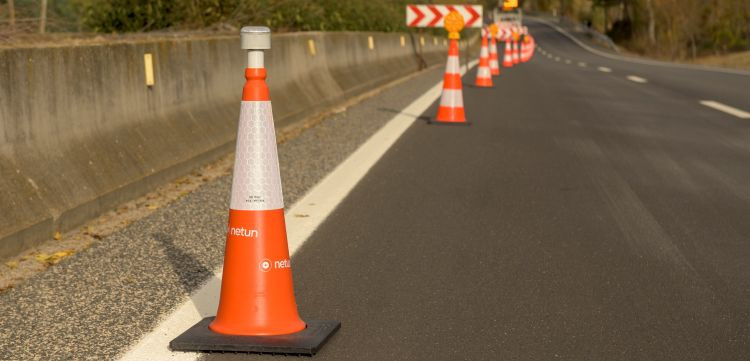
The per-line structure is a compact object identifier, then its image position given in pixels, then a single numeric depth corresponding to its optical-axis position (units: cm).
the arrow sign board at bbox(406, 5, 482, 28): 2761
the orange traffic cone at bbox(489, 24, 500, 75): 2791
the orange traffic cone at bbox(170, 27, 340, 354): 454
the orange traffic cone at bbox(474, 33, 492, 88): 2178
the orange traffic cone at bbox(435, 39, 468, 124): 1357
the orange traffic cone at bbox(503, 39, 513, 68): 3722
